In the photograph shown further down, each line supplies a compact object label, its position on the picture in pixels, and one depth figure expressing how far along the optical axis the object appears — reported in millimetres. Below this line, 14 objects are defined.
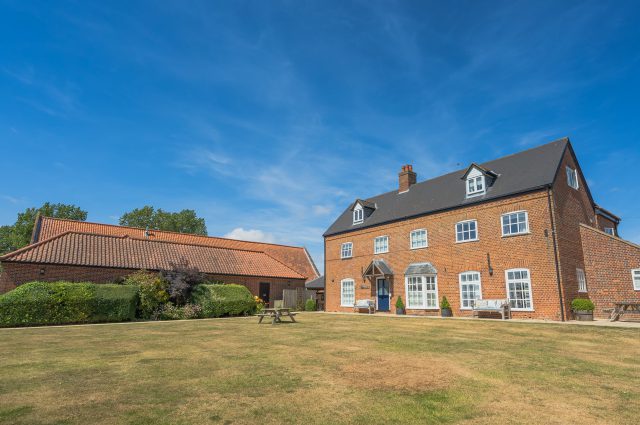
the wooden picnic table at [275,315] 16662
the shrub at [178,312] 20938
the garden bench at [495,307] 18688
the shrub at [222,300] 22531
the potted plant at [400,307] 23953
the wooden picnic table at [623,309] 15751
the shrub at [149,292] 20641
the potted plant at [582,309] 16891
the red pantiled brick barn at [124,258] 21609
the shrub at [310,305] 31750
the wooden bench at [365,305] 25891
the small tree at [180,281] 22078
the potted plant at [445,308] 21406
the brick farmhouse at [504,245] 18328
